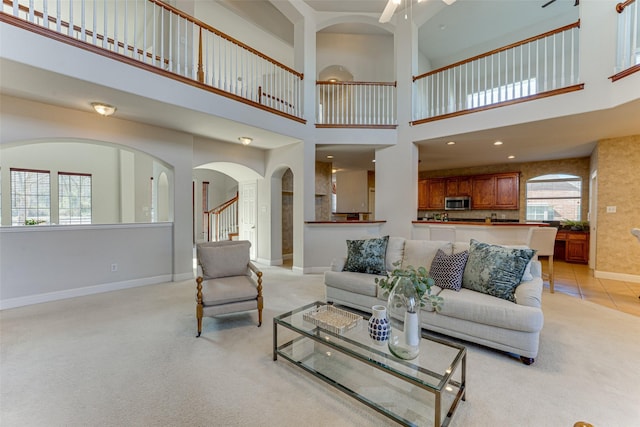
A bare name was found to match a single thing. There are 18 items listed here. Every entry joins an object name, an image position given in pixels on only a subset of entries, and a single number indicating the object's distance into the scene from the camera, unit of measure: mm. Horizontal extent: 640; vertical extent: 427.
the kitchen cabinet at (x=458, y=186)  8141
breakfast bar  4465
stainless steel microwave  8086
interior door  6695
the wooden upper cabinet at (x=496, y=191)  7410
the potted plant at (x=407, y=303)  1827
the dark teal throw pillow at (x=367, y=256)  3436
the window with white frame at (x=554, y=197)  6805
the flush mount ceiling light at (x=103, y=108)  3514
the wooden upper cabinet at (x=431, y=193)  8692
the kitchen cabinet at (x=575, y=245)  6137
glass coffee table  1631
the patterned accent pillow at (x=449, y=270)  2830
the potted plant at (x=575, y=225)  6230
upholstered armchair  2801
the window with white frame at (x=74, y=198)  7504
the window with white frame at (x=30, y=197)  6801
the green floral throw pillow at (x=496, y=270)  2562
